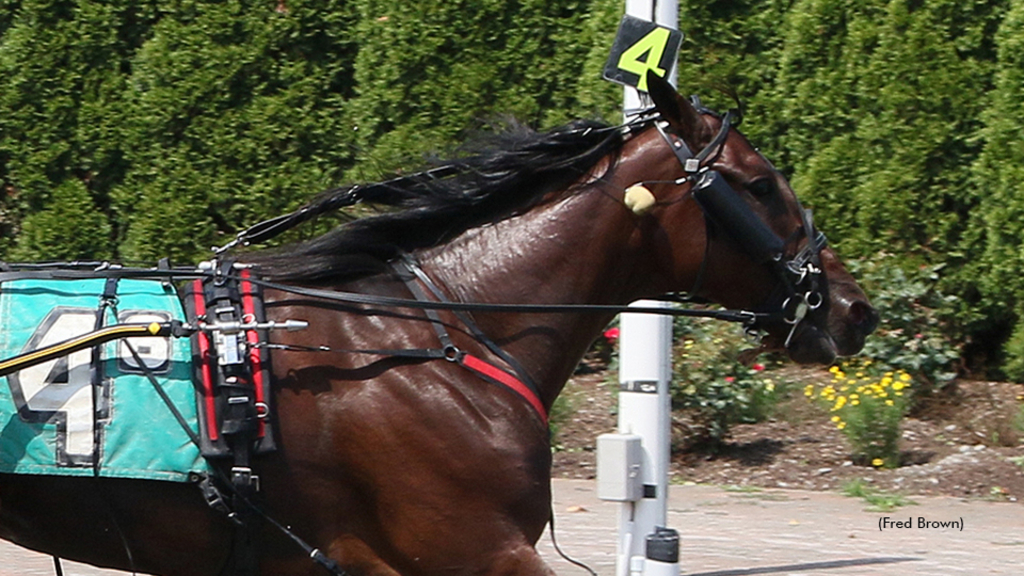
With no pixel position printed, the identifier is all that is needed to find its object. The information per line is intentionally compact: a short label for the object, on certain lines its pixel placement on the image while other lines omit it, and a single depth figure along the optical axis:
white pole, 10.27
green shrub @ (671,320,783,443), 16.22
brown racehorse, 6.92
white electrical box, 9.87
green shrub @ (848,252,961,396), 16.92
